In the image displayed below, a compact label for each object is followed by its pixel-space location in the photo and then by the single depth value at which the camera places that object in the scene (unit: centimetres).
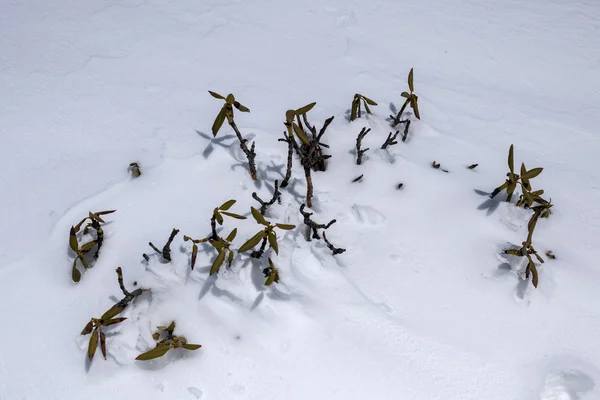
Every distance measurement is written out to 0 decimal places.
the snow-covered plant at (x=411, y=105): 218
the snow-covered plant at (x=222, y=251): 161
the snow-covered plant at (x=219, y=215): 169
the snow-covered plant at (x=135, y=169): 204
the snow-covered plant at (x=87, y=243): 170
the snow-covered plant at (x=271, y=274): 161
